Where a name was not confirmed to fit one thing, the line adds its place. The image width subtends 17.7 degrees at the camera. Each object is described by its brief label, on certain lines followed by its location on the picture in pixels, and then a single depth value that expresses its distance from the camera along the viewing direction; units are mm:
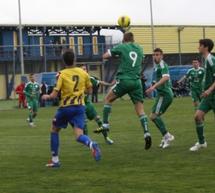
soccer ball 16891
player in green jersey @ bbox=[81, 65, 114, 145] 16000
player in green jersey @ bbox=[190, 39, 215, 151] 12349
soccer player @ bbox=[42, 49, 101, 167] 11283
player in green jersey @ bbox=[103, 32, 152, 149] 13445
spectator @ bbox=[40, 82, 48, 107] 42125
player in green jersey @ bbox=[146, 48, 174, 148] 14211
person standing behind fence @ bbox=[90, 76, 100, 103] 43625
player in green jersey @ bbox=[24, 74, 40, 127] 27109
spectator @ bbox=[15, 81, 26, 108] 41925
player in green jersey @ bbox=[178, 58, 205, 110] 22902
